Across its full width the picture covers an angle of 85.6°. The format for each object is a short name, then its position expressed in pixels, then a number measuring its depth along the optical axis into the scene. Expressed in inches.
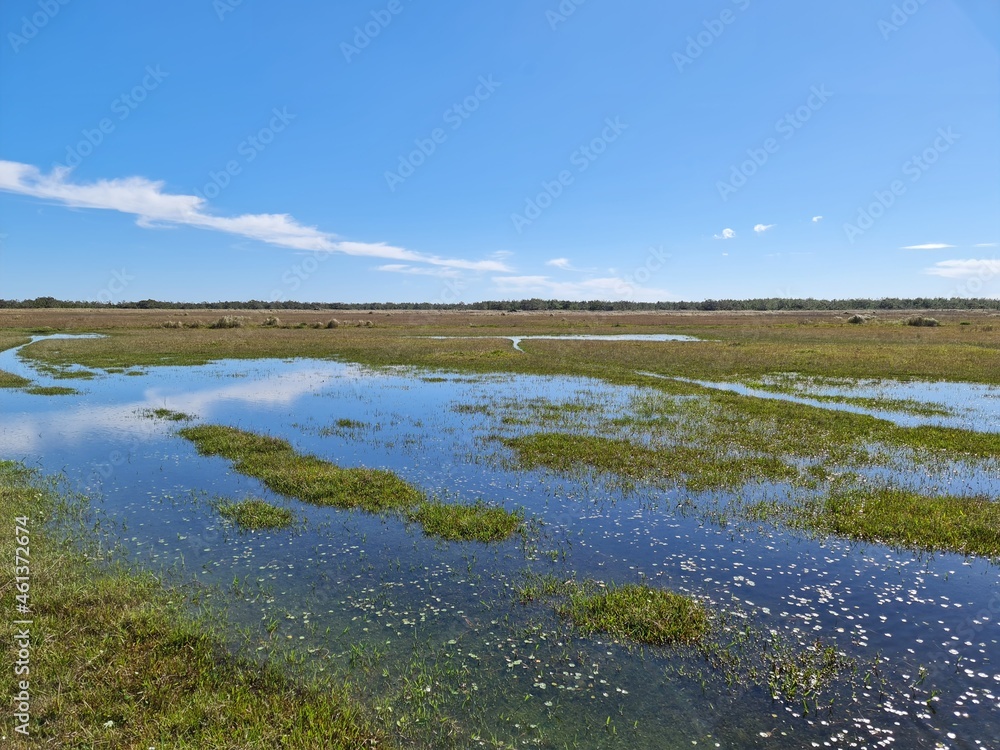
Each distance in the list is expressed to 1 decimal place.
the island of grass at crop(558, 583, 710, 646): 384.2
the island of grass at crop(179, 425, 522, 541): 570.8
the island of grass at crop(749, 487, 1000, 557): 537.0
